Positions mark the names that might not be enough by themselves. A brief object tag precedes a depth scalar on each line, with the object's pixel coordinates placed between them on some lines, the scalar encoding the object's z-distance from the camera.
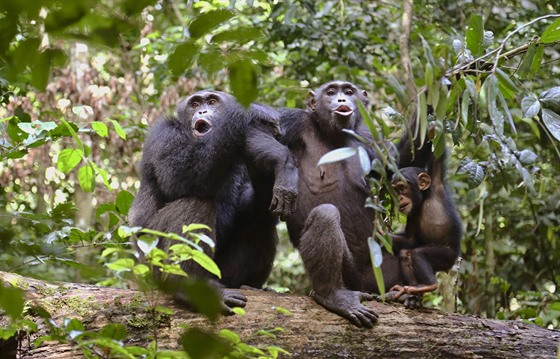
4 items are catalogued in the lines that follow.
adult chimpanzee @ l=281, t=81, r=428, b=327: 9.82
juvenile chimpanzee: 10.80
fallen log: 8.91
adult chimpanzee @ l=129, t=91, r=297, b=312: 10.45
